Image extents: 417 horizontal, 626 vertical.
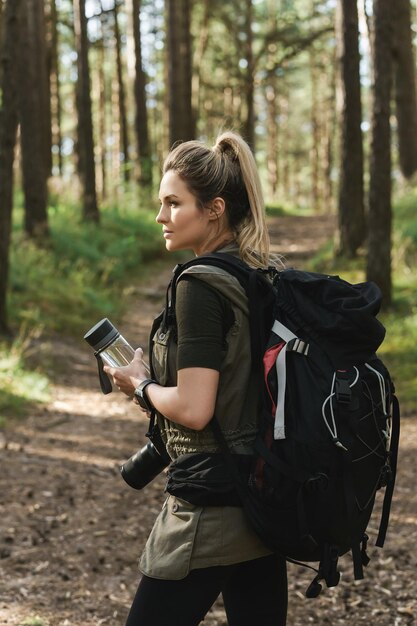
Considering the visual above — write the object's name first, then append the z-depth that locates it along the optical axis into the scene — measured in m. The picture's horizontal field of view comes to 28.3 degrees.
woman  2.20
